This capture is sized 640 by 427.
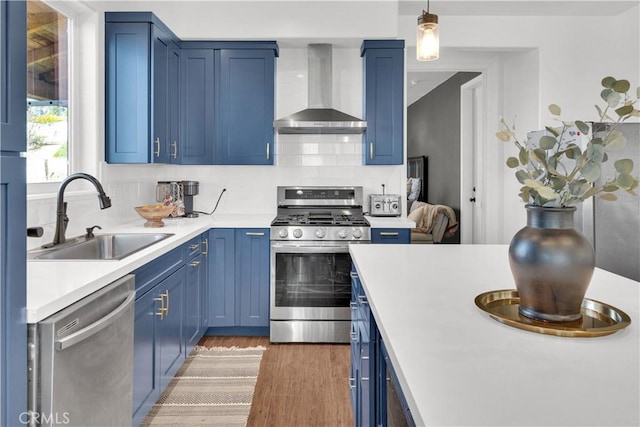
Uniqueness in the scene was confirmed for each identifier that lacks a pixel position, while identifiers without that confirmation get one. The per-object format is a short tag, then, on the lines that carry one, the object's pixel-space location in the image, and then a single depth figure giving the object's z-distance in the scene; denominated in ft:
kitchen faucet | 7.43
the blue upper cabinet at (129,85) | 10.41
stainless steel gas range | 11.60
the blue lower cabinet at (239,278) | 11.90
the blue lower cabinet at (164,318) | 7.07
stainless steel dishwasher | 4.43
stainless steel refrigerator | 11.64
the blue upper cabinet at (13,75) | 3.97
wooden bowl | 10.46
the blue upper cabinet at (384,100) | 12.85
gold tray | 3.29
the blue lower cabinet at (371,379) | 3.81
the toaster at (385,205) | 13.29
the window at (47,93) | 8.51
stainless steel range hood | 12.88
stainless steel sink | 7.61
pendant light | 7.02
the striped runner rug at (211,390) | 8.03
